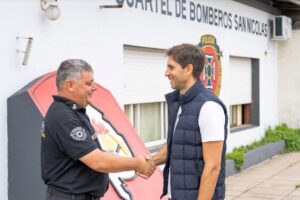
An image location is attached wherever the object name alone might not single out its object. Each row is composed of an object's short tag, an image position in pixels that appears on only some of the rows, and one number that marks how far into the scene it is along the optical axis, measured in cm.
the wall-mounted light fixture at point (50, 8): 576
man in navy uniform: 362
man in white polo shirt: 369
